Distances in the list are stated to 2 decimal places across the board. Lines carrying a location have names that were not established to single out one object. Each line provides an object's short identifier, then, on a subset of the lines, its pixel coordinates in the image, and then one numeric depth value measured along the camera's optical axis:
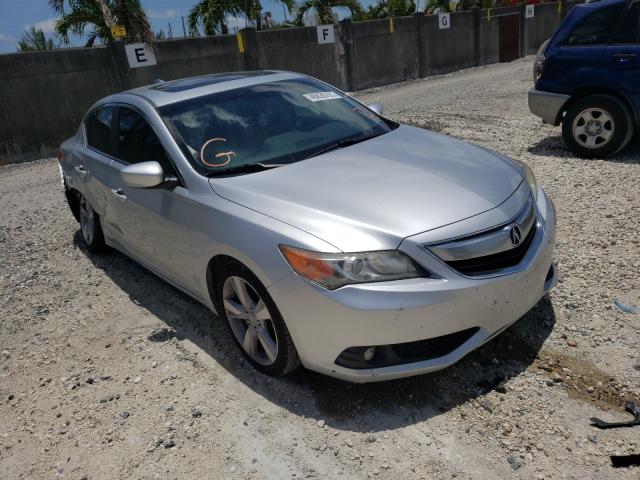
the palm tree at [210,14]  23.75
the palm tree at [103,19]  14.72
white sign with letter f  17.94
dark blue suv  5.99
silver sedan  2.48
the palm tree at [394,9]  32.50
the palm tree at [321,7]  26.34
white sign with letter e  13.60
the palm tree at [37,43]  21.61
